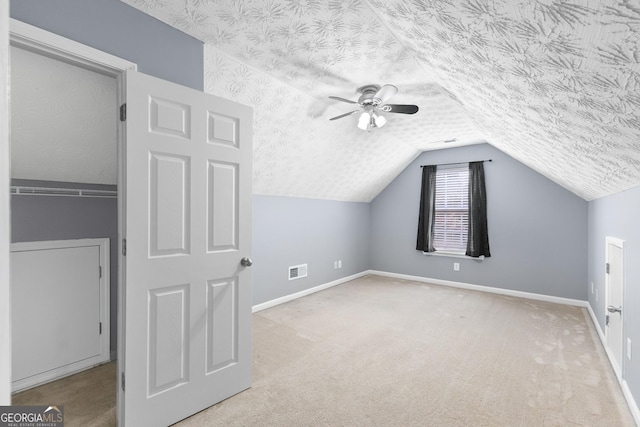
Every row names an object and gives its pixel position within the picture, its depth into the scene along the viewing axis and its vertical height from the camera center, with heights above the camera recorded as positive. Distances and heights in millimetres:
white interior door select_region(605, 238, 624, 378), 2334 -715
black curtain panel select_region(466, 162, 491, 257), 4766 +5
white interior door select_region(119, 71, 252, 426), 1630 -232
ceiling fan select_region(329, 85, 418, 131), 2592 +1019
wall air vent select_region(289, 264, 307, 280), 4320 -853
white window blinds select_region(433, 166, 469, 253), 5032 +72
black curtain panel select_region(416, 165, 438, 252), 5254 +72
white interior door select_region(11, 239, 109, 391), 2080 -716
